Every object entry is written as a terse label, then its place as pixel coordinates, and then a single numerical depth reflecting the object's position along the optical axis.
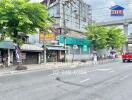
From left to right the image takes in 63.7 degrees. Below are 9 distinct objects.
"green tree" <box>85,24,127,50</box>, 20.63
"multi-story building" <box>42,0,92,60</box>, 19.69
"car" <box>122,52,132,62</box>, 18.39
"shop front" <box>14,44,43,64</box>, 13.76
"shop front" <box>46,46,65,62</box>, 16.77
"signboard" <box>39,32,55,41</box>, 15.94
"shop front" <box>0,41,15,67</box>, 12.15
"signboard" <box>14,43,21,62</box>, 10.82
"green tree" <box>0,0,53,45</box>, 9.64
